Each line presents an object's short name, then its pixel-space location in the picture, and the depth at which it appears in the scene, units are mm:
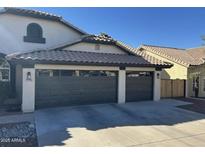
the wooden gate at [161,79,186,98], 12958
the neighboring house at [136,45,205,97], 13949
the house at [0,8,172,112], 8678
